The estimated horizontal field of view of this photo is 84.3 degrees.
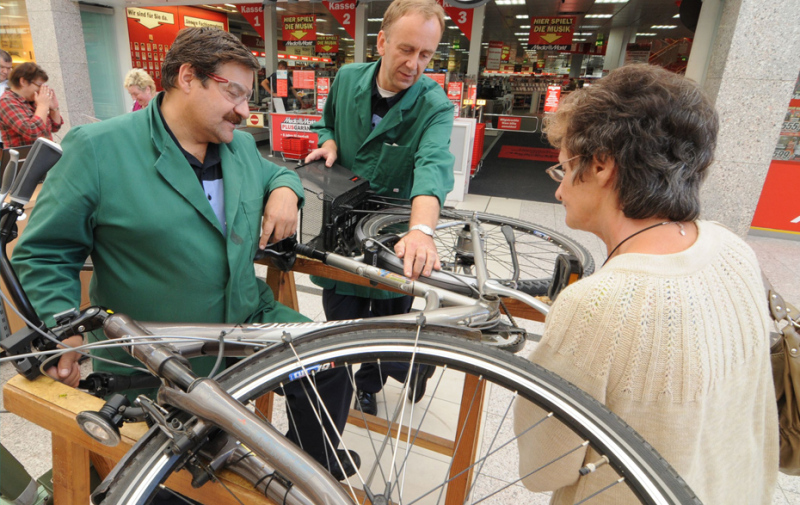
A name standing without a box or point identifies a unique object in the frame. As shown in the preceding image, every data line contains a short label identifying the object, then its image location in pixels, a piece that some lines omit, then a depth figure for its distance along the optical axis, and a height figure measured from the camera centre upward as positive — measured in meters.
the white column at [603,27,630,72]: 14.70 +1.92
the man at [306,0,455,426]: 1.47 -0.13
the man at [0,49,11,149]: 3.83 +0.03
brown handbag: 0.87 -0.50
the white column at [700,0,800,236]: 3.71 +0.18
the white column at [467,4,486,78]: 7.93 +0.99
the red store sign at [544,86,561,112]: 6.77 +0.10
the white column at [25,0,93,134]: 6.06 +0.29
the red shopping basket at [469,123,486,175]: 6.72 -0.70
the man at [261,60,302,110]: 7.46 +0.00
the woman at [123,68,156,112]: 3.99 -0.07
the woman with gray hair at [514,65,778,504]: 0.68 -0.30
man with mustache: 1.02 -0.31
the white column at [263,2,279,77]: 9.54 +0.98
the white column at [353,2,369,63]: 8.59 +1.05
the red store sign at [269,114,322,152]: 7.03 -0.58
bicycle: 0.54 -0.40
